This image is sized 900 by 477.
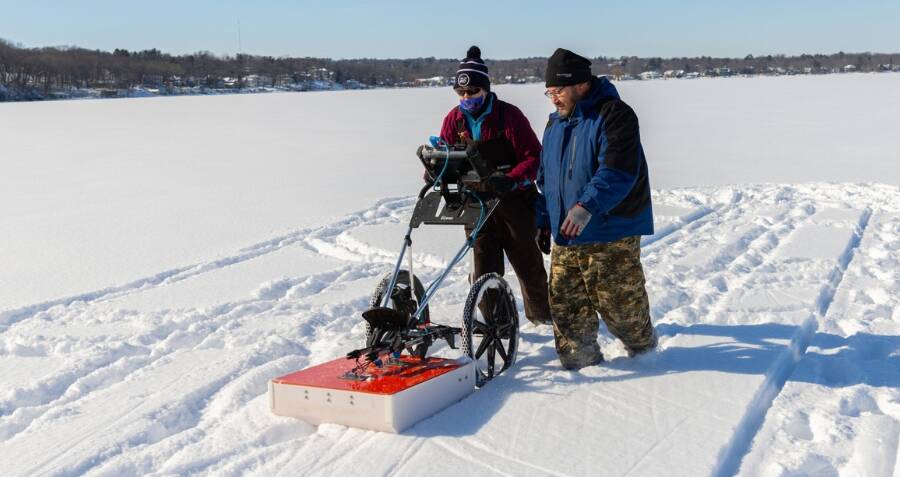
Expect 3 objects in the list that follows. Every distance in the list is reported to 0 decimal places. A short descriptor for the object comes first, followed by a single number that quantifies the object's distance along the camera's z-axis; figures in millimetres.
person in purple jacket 4895
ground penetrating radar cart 3740
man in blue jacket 4117
